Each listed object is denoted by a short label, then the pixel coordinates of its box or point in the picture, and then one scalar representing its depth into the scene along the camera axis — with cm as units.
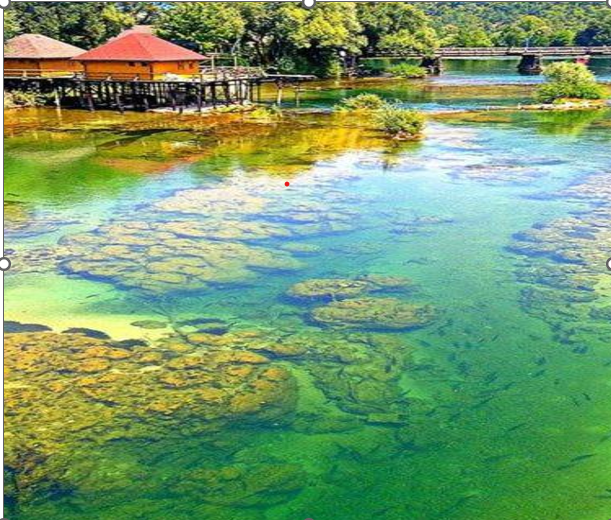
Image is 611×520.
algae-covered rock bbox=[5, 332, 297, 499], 761
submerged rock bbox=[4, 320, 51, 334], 1038
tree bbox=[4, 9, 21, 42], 4013
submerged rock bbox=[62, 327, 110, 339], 1025
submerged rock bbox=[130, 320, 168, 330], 1061
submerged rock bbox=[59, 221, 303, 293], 1243
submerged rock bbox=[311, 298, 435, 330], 1076
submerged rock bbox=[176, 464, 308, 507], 701
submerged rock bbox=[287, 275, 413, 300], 1179
